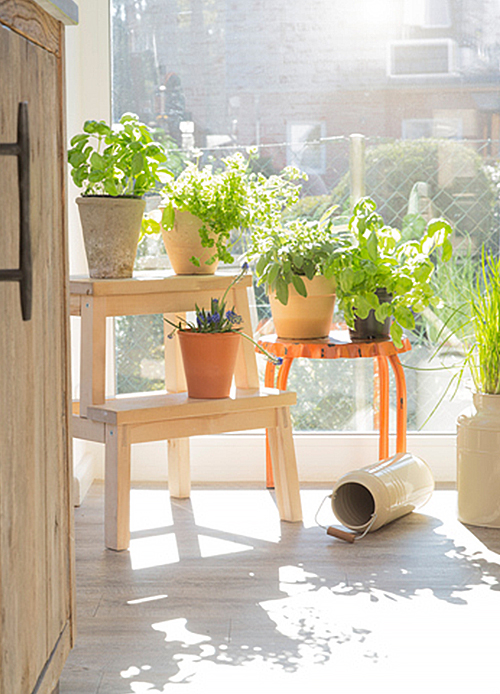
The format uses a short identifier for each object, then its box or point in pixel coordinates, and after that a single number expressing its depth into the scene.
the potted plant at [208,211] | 2.56
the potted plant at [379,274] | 2.70
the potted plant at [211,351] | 2.51
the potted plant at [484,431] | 2.57
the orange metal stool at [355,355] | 2.74
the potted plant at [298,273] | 2.68
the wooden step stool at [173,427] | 2.40
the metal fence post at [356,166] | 3.11
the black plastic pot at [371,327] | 2.79
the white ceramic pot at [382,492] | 2.54
